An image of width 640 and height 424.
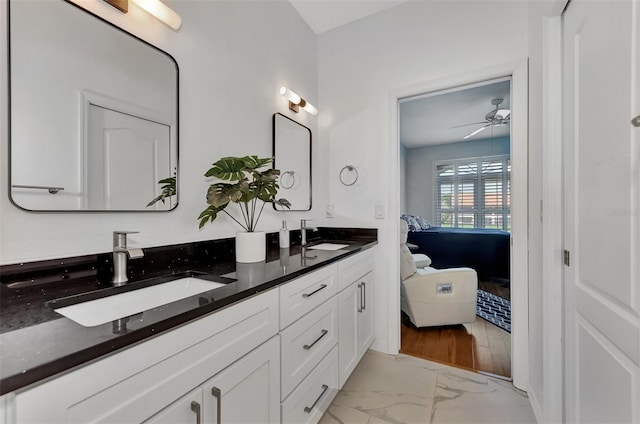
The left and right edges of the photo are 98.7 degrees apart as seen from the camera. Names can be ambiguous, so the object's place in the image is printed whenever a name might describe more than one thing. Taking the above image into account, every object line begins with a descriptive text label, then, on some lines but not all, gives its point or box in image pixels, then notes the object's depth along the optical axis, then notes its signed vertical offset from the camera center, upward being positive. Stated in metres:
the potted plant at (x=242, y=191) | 1.28 +0.10
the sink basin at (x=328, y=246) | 2.00 -0.26
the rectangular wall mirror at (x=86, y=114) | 0.88 +0.37
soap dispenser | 1.90 -0.18
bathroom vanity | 0.51 -0.38
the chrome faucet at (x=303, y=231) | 2.11 -0.15
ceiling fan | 3.57 +1.32
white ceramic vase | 1.40 -0.17
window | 5.47 +0.41
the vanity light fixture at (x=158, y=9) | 1.10 +0.86
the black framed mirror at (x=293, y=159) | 2.04 +0.42
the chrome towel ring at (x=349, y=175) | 2.34 +0.32
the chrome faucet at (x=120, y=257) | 1.01 -0.17
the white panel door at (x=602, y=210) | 0.75 +0.01
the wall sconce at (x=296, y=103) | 1.95 +0.84
